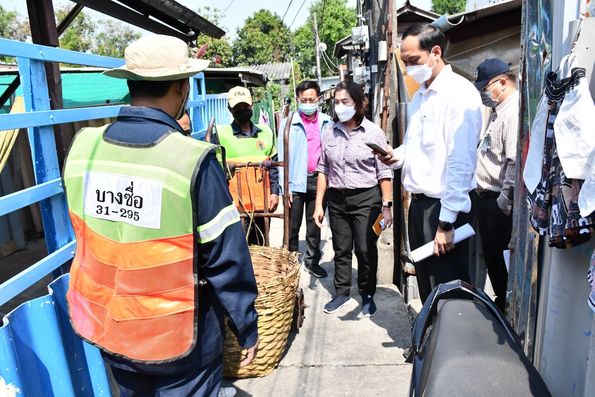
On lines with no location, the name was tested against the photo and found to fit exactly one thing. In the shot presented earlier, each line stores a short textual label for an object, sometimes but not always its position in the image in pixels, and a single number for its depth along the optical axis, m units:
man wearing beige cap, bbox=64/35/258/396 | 1.54
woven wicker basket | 2.87
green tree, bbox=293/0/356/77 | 36.69
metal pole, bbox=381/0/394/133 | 4.14
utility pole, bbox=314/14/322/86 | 27.44
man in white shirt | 2.46
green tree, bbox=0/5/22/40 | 26.84
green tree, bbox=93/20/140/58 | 31.89
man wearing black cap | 3.24
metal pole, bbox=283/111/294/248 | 3.38
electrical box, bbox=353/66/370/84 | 8.35
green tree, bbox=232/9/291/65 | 31.28
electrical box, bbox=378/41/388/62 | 4.23
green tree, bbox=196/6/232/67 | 24.46
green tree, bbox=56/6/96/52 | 24.94
